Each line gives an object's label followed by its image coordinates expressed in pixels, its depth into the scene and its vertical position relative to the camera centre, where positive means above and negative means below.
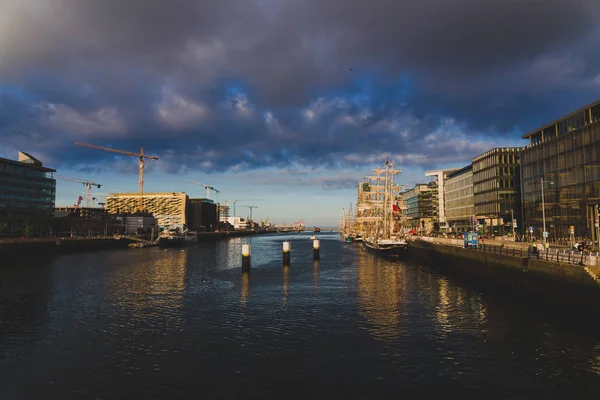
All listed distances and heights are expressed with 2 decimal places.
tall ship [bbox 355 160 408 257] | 98.06 +1.79
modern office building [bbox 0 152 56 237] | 137.12 +12.20
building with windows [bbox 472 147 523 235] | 126.91 +12.84
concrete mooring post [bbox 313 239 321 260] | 89.94 -4.95
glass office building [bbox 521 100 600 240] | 74.00 +11.51
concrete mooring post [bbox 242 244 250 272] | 68.00 -5.06
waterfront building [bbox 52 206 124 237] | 166.62 +1.57
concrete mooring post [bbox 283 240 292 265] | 77.25 -4.81
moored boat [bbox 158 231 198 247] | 177.68 -5.11
